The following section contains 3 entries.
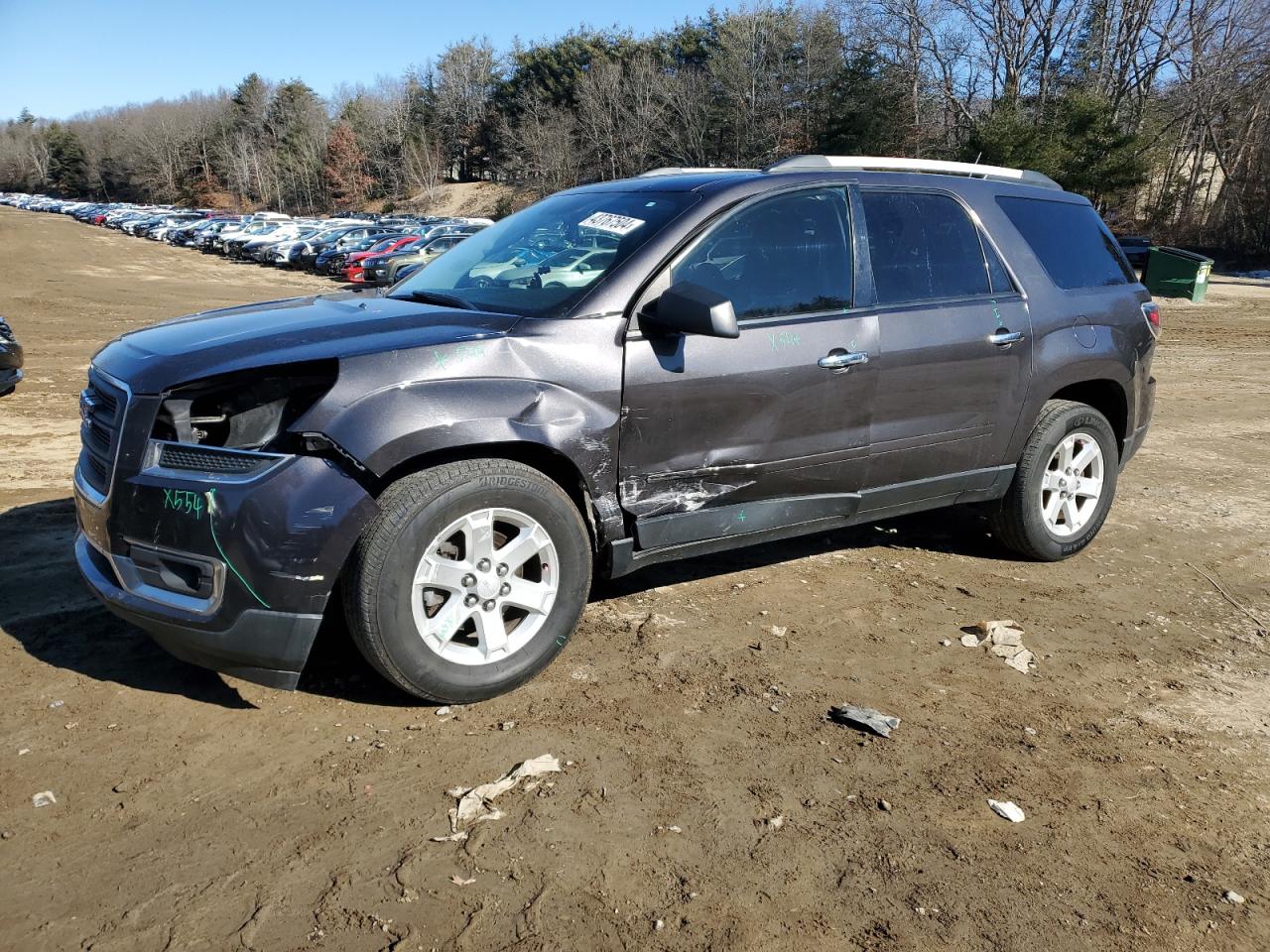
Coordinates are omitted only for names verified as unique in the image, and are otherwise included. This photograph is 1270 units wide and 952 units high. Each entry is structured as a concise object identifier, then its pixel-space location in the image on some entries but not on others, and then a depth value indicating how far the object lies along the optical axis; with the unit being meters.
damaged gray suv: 3.24
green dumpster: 24.69
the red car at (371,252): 29.45
